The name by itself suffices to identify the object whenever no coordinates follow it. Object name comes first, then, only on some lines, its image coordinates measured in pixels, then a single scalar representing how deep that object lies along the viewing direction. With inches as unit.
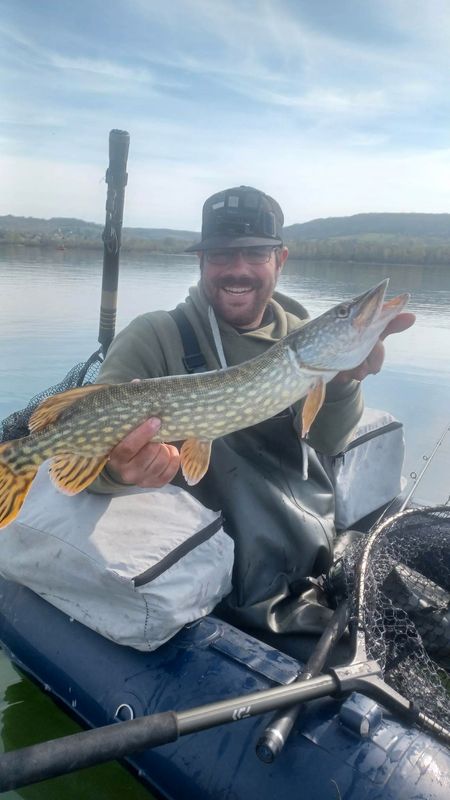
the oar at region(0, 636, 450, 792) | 16.4
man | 30.5
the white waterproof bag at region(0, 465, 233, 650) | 25.1
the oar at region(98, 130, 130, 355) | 51.5
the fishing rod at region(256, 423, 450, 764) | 19.5
